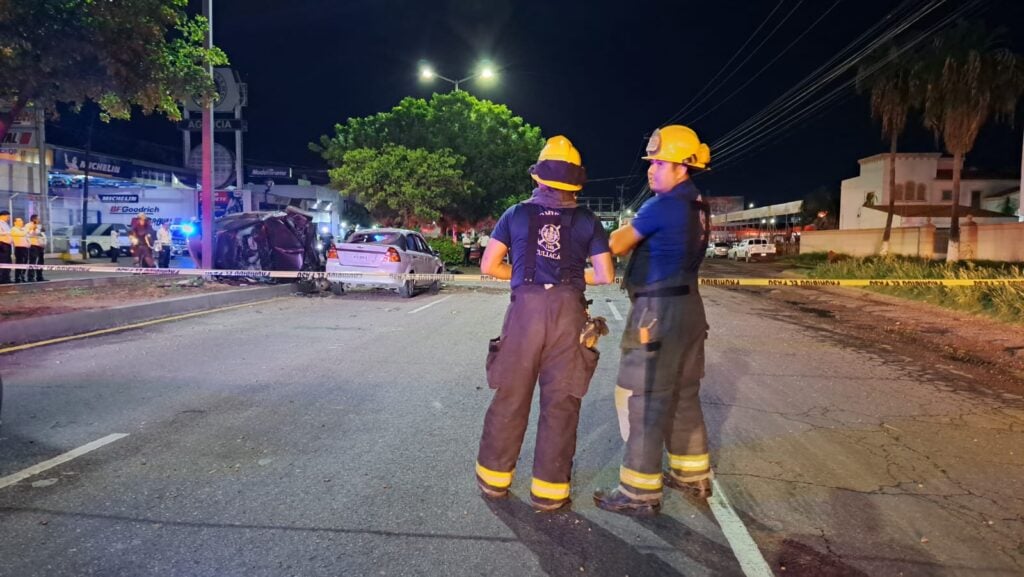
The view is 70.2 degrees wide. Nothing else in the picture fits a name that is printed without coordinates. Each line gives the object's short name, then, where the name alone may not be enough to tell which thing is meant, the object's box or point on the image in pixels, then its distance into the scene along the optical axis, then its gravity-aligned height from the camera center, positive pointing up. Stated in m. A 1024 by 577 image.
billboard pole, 16.78 +1.20
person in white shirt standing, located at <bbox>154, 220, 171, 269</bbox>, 21.23 -0.16
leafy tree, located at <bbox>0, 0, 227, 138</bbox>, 10.05 +2.71
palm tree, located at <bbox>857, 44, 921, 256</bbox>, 28.58 +6.85
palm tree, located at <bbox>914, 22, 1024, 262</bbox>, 25.62 +6.38
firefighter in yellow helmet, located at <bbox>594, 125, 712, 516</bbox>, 3.96 -0.32
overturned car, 17.22 +0.03
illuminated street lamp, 28.52 +6.94
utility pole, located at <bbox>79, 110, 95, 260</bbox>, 30.89 +1.69
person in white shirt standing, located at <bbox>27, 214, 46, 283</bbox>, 16.78 -0.14
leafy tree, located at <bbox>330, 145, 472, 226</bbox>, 28.44 +2.73
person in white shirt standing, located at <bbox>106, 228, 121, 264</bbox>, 31.19 -0.13
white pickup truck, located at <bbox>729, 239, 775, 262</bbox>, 46.59 +0.39
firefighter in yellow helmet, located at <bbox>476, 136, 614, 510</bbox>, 3.87 -0.42
